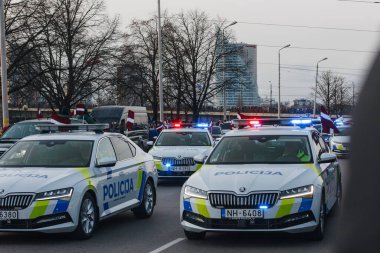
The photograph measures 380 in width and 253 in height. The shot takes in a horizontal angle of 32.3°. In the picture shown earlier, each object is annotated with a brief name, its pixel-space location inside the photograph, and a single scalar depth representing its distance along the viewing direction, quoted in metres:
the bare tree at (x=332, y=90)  82.19
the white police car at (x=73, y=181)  8.39
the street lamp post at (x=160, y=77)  38.31
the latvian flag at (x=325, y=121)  13.89
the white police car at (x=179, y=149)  16.98
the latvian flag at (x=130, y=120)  21.48
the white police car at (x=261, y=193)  8.02
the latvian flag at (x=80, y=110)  19.28
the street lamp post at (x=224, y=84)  51.06
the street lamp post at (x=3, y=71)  24.03
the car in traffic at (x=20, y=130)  18.34
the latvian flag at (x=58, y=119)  15.61
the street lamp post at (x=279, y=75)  63.19
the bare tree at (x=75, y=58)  38.34
